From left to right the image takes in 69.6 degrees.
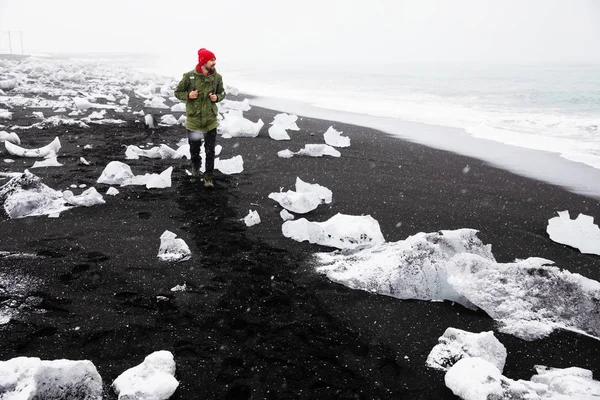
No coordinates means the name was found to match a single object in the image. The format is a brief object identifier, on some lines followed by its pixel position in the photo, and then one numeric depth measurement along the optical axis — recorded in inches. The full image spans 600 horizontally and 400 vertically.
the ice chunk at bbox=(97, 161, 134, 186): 188.2
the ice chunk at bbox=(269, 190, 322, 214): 171.2
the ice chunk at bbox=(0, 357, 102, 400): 68.9
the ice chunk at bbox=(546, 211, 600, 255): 147.2
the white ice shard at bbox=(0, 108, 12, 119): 314.1
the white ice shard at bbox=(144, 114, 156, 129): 319.0
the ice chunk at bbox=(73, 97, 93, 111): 379.9
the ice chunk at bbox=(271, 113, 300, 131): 360.5
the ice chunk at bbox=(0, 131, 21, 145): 241.3
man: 199.8
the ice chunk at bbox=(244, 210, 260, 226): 155.4
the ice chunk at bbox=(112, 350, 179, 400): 72.7
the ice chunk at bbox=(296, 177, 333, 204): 185.5
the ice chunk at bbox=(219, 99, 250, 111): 466.0
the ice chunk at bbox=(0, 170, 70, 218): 148.7
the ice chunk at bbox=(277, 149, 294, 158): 261.6
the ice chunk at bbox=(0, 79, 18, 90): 463.2
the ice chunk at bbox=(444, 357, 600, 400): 76.6
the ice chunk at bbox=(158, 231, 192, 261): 125.9
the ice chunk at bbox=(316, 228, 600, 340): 104.4
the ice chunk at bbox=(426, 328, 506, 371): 88.5
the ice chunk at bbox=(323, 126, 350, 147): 302.7
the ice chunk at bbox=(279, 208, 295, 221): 161.3
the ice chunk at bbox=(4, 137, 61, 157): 219.5
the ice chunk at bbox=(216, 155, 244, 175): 223.0
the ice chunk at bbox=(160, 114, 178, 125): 347.9
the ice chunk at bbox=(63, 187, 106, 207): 161.0
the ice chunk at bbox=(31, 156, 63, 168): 203.9
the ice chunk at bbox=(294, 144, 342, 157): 267.4
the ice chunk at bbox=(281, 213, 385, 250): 140.6
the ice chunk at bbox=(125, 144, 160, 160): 230.5
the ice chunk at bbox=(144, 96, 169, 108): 445.9
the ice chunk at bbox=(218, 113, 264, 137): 312.3
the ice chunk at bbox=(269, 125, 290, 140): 313.1
